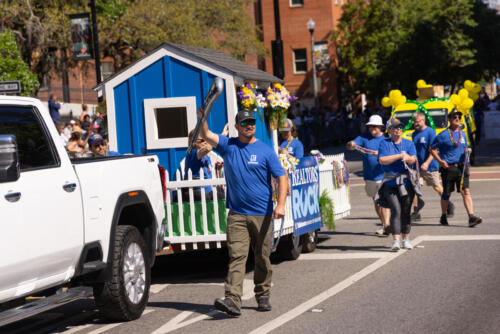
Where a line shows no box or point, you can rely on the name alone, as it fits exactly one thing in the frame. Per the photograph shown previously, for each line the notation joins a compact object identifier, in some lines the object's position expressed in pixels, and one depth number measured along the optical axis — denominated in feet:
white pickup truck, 21.35
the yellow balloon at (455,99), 74.54
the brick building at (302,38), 185.16
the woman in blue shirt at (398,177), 40.42
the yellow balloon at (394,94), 83.25
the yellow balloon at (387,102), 84.94
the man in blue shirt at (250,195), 27.53
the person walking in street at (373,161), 45.24
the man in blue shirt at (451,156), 48.57
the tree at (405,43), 158.20
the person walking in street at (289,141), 42.70
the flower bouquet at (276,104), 40.68
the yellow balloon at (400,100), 83.13
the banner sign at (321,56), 154.13
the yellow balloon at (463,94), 74.69
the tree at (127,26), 106.01
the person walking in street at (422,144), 49.85
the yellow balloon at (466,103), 73.61
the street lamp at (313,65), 135.23
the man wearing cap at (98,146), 38.99
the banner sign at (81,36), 86.74
